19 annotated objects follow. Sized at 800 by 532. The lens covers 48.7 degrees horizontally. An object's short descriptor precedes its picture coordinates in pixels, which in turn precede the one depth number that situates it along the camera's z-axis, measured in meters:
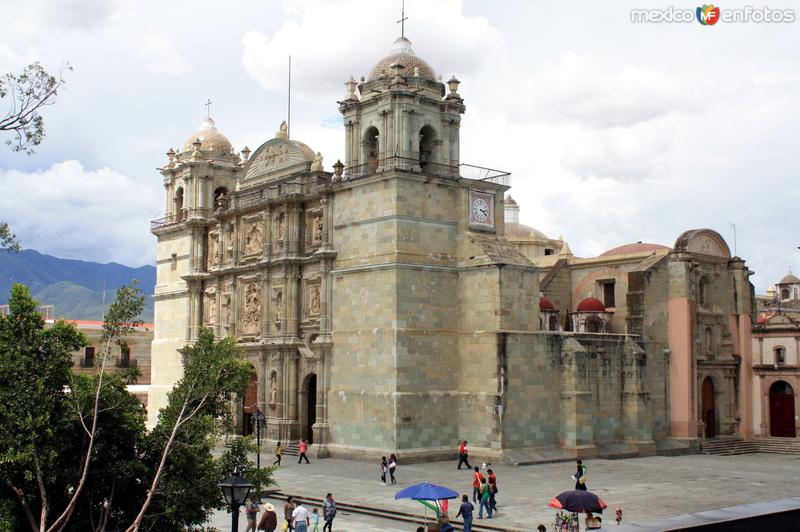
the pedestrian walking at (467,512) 22.17
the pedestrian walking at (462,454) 34.81
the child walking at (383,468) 31.14
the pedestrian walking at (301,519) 20.78
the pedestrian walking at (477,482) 25.88
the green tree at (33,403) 16.53
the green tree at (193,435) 17.78
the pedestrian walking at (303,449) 37.19
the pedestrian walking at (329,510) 23.04
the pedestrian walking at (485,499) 25.66
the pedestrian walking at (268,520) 19.50
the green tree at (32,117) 16.48
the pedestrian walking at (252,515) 21.59
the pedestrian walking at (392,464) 30.74
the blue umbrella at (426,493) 21.12
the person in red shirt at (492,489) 25.78
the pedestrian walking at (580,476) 25.58
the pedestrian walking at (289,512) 21.33
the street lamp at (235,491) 15.46
